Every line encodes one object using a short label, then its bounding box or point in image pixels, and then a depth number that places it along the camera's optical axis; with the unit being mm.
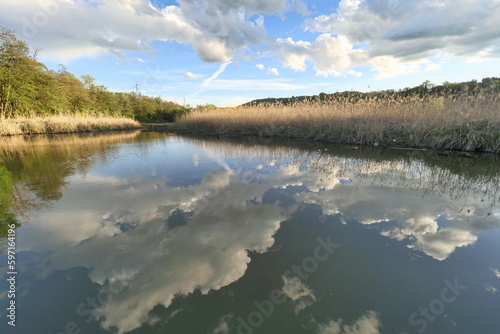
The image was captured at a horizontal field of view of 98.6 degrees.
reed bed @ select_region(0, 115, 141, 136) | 12945
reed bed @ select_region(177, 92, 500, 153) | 5738
